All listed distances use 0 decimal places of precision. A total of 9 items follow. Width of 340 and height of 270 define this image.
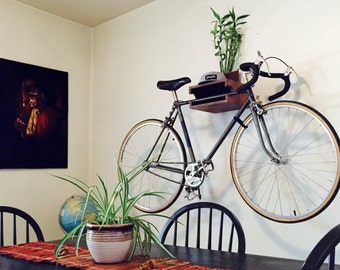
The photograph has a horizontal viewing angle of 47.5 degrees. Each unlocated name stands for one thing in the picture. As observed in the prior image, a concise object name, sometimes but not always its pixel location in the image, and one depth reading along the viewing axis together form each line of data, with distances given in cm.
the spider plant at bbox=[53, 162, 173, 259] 155
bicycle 209
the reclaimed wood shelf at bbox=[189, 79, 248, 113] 230
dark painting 294
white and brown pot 148
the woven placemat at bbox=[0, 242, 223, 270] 145
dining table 146
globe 288
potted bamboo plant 249
